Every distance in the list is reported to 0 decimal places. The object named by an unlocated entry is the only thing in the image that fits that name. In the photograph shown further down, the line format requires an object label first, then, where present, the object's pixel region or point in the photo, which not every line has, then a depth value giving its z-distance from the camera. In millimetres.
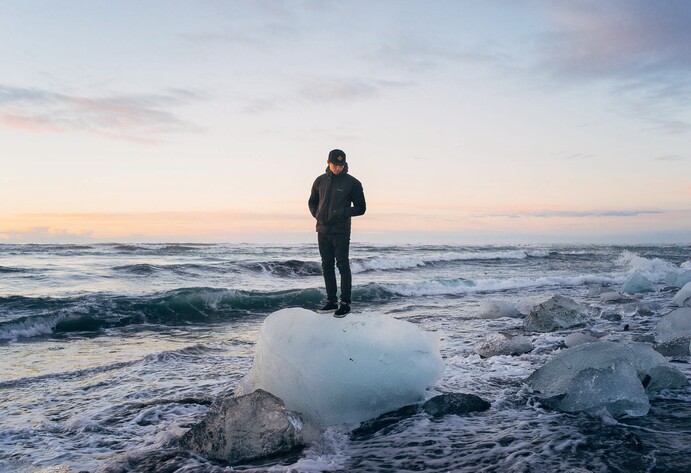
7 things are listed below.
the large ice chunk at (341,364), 4164
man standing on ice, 6707
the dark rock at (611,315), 9281
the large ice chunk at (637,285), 14562
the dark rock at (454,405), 4273
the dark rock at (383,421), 3918
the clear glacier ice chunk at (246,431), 3469
